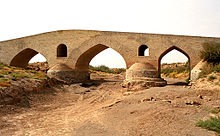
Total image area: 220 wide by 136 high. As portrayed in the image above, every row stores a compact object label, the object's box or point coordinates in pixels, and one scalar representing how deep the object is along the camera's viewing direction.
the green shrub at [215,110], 5.80
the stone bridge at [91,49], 12.25
